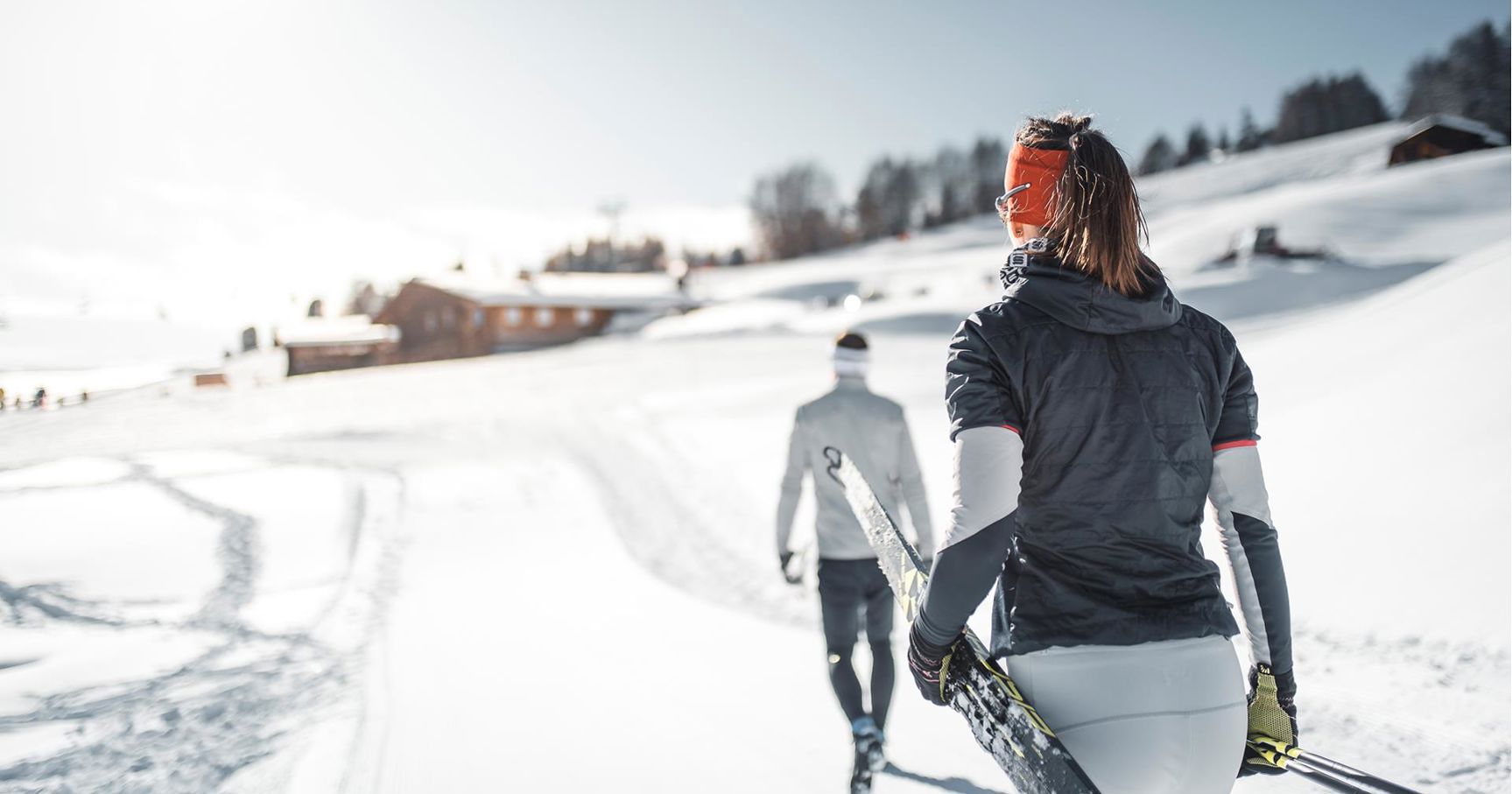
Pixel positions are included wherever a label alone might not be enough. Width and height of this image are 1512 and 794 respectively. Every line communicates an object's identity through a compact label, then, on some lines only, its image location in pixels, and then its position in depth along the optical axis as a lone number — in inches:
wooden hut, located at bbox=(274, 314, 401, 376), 1099.3
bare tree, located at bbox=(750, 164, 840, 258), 3206.2
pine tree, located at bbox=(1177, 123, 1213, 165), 3174.2
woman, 60.2
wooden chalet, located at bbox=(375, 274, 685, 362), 1464.1
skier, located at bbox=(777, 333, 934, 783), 155.9
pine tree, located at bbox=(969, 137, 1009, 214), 3127.5
